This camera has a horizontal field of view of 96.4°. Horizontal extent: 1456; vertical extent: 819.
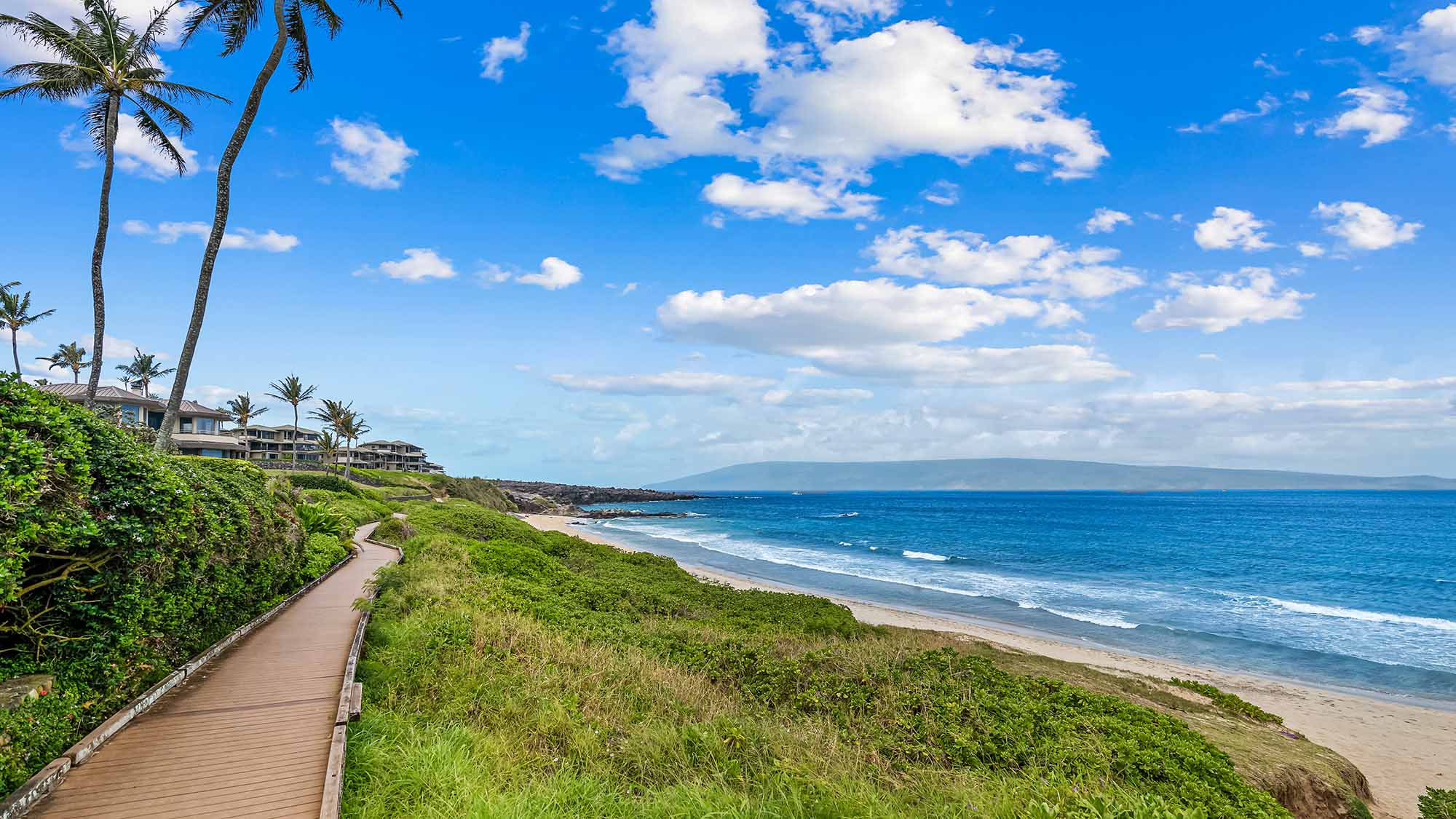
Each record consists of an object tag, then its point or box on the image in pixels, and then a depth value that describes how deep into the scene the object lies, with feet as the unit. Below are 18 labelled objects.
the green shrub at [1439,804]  23.57
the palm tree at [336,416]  215.10
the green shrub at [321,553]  54.49
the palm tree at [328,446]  210.79
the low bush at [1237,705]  44.29
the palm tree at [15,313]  152.25
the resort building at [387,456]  344.28
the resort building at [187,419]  151.12
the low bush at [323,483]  132.77
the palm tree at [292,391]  208.54
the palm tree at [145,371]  228.02
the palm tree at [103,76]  57.57
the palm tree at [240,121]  48.97
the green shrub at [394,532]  87.27
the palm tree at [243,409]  238.48
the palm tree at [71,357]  199.31
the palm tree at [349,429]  215.78
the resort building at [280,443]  273.13
